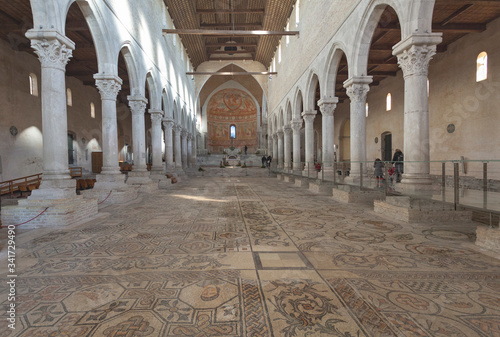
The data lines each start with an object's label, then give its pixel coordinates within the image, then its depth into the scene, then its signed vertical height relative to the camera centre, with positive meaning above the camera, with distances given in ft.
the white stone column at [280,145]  85.12 +4.38
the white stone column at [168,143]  62.08 +4.01
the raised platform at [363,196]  27.68 -4.06
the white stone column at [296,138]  64.25 +4.95
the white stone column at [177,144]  71.80 +4.45
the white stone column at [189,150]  94.18 +3.51
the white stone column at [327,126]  42.01 +5.09
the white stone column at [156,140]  51.48 +3.94
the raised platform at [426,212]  18.51 -3.95
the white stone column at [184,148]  83.41 +3.59
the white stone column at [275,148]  93.72 +3.83
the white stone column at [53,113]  20.75 +4.03
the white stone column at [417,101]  21.44 +4.69
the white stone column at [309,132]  52.49 +5.29
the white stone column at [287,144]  71.05 +3.99
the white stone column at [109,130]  31.53 +3.77
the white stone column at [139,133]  41.06 +4.35
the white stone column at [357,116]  32.27 +5.17
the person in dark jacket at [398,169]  22.82 -1.08
